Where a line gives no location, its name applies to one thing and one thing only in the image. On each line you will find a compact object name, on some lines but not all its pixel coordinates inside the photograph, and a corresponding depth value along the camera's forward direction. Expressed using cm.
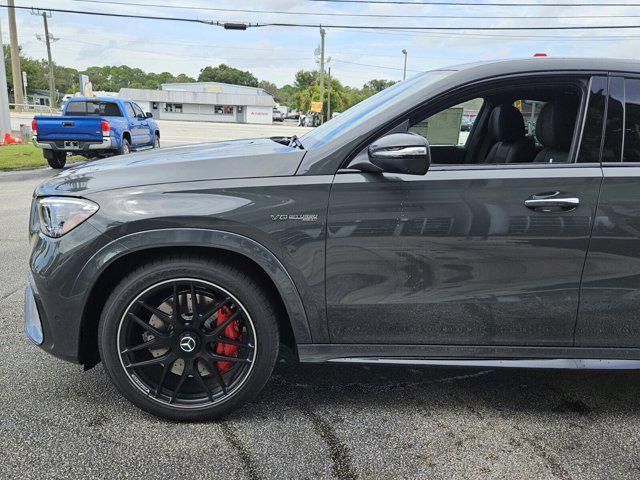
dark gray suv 248
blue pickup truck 1302
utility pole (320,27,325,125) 5291
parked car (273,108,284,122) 8675
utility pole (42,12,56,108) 4731
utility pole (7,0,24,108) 2628
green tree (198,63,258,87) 14025
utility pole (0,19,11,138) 1784
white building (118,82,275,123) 7738
